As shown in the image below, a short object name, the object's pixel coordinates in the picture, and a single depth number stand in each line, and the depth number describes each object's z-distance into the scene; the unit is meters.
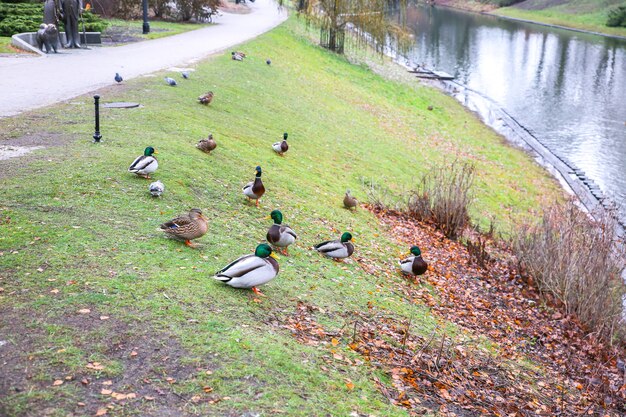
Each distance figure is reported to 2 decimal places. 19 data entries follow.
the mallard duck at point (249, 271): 8.72
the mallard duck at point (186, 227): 9.69
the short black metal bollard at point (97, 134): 13.58
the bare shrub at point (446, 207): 17.03
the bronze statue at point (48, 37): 26.17
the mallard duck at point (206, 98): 20.33
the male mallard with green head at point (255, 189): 13.17
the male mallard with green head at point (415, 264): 12.91
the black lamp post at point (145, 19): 35.69
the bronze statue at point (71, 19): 27.80
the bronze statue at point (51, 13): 27.45
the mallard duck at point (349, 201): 16.47
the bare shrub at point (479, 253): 15.42
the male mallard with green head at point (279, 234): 10.98
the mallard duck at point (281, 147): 18.72
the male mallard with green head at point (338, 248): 12.26
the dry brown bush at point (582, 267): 12.96
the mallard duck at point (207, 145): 15.40
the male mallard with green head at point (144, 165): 11.88
